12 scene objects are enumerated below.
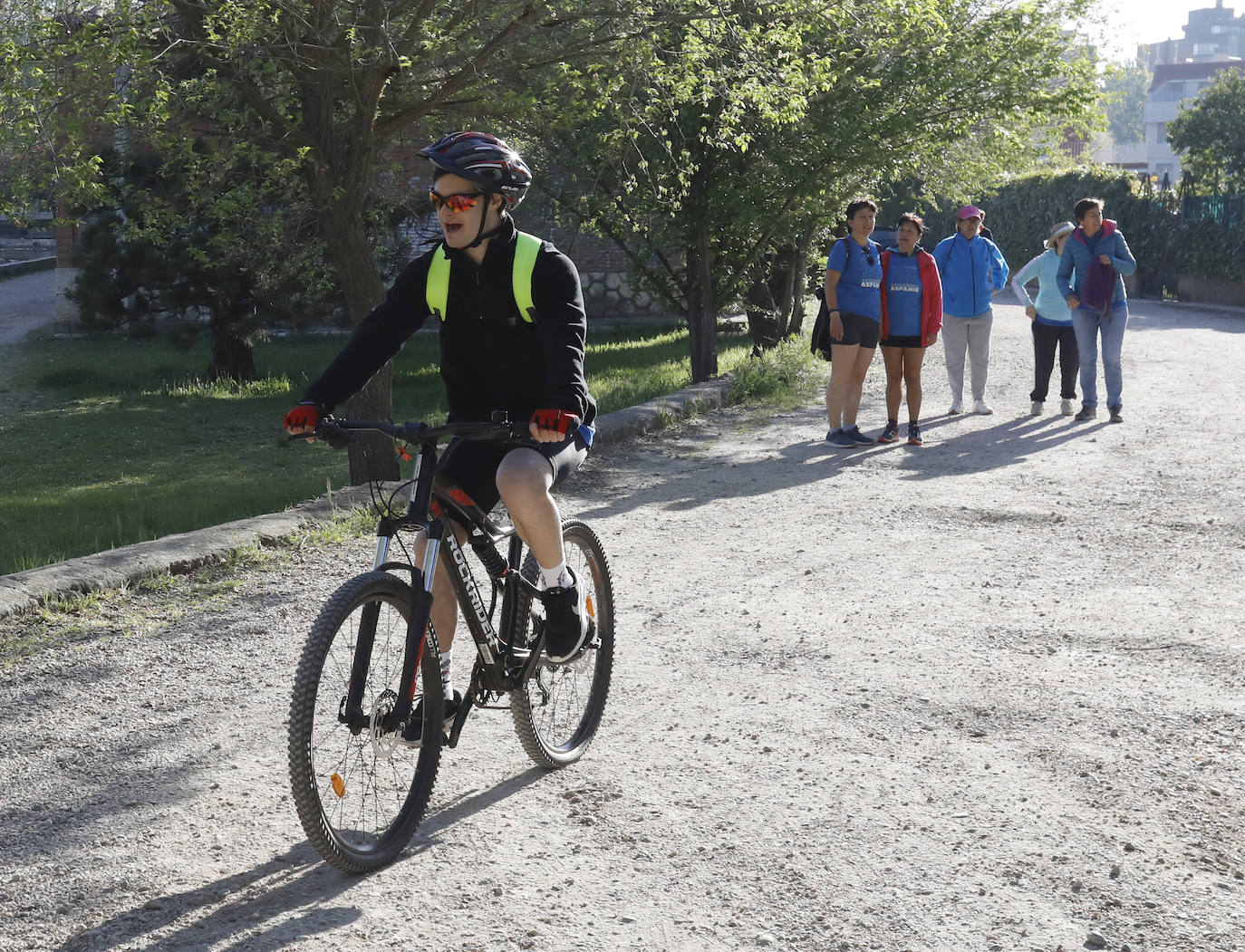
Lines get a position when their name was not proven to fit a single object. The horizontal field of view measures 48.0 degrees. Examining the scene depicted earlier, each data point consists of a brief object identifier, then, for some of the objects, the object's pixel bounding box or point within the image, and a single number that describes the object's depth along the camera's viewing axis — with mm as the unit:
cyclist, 3873
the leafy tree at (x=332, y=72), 7527
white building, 116812
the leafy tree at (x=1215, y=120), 39812
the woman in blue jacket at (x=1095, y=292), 12047
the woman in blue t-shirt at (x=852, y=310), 11094
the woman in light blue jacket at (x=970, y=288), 12758
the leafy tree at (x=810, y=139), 13031
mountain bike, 3520
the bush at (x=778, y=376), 14180
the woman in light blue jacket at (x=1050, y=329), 12609
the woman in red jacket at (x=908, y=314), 11328
